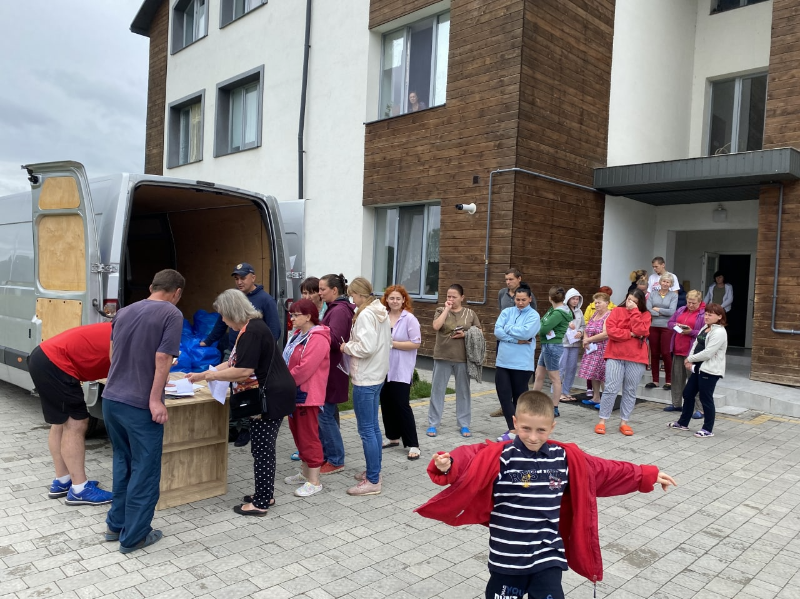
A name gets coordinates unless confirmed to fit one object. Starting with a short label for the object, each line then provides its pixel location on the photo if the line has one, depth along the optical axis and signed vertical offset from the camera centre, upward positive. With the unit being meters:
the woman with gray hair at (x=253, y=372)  4.20 -0.73
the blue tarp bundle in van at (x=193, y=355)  6.27 -0.96
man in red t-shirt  4.32 -0.88
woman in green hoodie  7.49 -0.66
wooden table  4.50 -1.41
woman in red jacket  7.21 -0.83
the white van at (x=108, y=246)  5.12 +0.14
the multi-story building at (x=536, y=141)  9.60 +2.46
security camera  9.93 +1.07
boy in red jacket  2.54 -0.93
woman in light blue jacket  6.66 -0.79
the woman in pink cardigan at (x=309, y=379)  4.72 -0.85
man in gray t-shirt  3.74 -0.88
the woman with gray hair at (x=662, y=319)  9.23 -0.51
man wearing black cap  5.99 -0.35
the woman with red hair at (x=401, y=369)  5.81 -0.90
